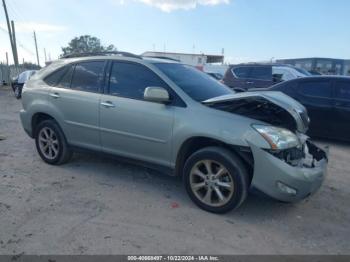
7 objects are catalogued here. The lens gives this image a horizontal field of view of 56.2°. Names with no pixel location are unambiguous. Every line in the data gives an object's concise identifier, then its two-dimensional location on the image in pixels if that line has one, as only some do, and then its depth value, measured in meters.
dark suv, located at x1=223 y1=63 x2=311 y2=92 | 12.08
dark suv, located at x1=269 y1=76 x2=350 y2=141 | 7.00
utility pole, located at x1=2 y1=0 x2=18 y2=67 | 28.98
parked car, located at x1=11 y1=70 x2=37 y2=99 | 16.98
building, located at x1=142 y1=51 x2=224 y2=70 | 36.03
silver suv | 3.46
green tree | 80.00
